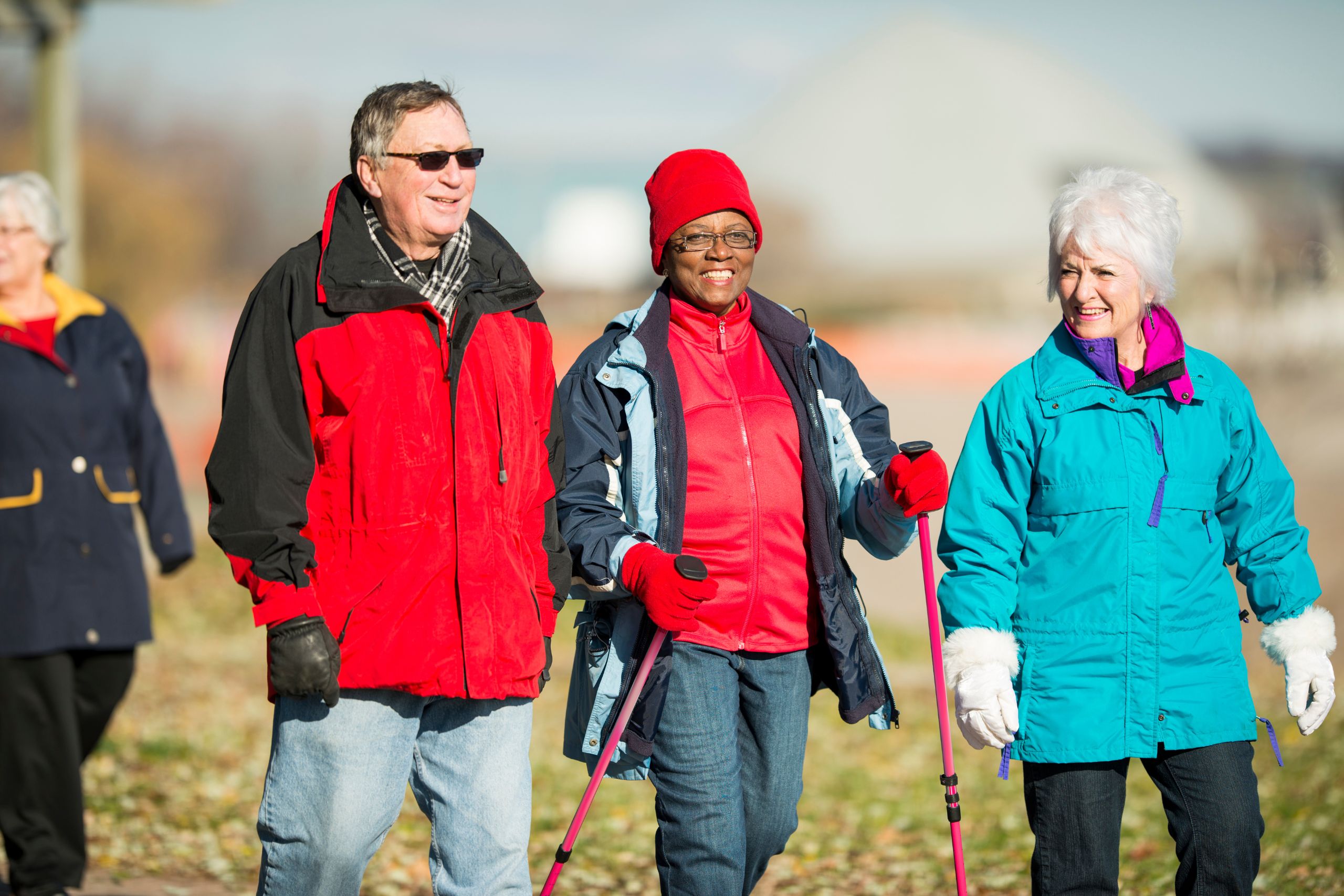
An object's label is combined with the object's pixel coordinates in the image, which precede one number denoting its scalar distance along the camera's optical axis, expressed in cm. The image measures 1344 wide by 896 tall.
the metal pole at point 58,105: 2450
